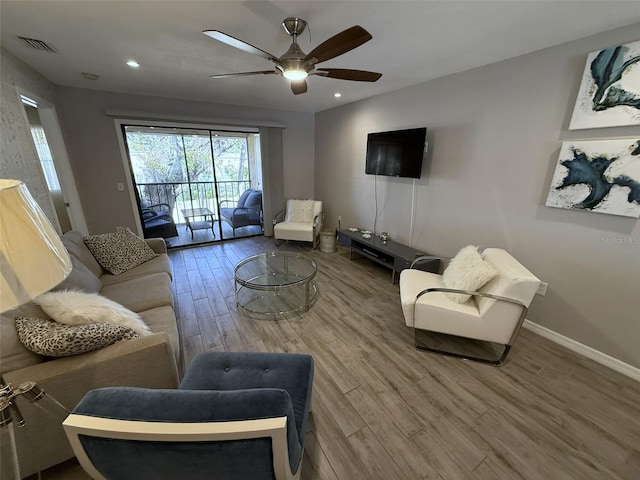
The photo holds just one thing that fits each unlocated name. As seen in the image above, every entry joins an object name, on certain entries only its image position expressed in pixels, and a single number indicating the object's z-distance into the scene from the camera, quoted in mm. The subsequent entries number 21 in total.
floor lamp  641
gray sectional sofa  1091
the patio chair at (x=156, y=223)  4270
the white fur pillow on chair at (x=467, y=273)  1952
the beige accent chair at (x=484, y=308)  1801
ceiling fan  1468
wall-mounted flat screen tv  3062
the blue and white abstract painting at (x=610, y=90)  1701
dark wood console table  3047
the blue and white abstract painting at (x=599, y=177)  1757
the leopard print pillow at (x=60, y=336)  1115
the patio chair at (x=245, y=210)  4895
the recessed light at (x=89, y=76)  2824
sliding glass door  4176
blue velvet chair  631
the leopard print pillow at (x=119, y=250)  2396
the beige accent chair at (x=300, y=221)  4279
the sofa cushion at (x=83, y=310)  1270
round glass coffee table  2621
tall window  3049
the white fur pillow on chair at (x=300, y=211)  4691
